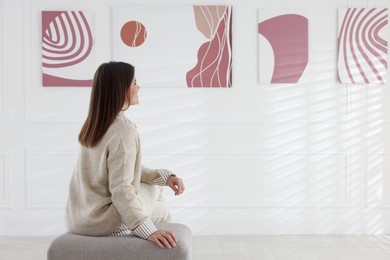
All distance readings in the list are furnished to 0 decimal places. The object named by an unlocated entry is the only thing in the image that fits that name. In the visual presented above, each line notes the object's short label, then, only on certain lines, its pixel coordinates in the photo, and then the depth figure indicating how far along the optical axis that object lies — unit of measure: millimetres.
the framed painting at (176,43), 4660
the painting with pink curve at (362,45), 4703
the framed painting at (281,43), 4695
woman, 2287
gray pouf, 2262
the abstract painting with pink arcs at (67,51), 4664
